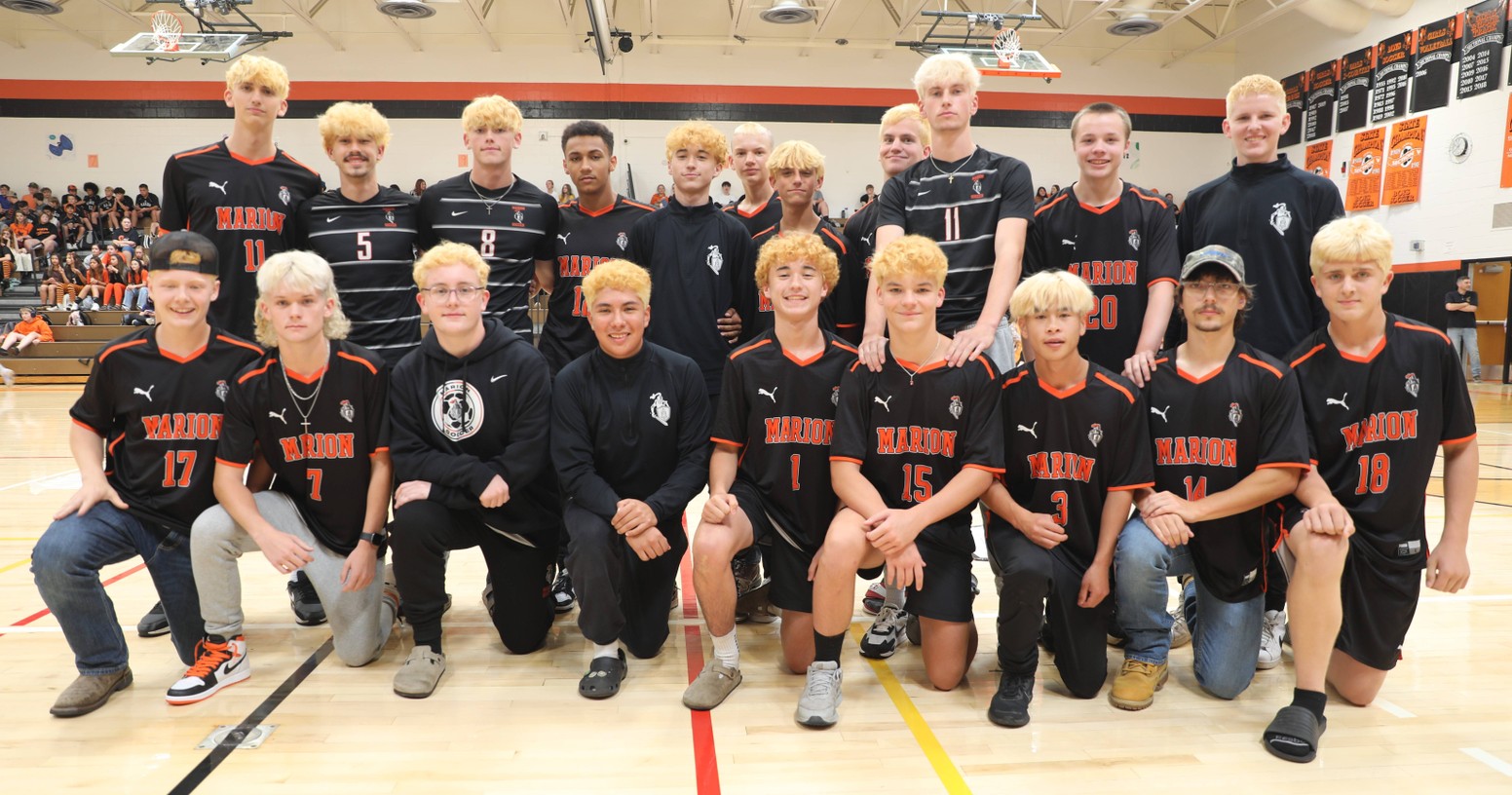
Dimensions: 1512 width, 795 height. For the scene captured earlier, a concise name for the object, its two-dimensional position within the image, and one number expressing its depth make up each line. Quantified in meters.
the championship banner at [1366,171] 17.33
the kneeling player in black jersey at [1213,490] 3.04
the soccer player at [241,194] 3.97
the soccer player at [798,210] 4.12
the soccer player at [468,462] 3.29
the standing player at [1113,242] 3.65
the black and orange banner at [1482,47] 14.56
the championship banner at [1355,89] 17.38
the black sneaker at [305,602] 3.93
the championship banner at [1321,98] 18.34
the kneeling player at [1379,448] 3.02
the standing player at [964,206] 3.64
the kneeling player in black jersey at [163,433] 3.21
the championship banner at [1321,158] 18.56
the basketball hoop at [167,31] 14.18
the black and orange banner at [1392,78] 16.42
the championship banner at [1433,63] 15.55
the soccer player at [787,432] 3.29
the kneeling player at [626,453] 3.28
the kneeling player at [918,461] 3.04
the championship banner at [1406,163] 16.41
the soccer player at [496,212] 4.08
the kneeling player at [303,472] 3.20
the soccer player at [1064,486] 3.01
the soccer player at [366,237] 3.97
